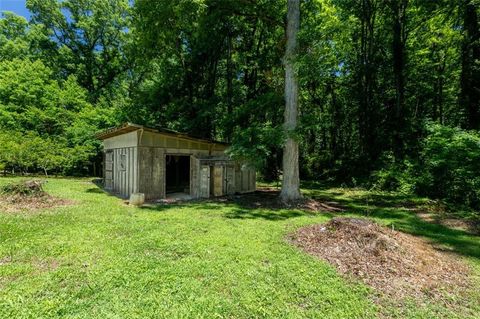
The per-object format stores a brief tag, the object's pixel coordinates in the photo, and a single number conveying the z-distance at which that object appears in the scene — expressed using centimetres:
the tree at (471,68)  1240
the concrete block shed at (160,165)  1041
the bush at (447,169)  963
